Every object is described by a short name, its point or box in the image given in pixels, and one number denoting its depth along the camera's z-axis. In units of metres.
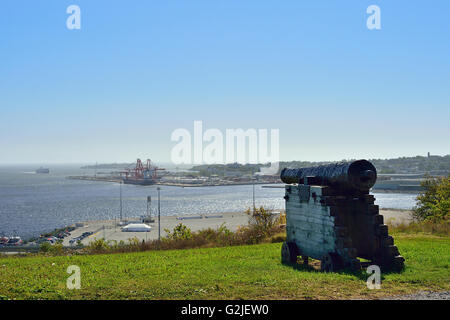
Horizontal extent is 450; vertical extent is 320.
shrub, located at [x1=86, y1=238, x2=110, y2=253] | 12.62
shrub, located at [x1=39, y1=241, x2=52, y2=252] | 17.00
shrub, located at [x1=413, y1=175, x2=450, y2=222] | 15.76
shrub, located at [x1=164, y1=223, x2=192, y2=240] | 16.33
